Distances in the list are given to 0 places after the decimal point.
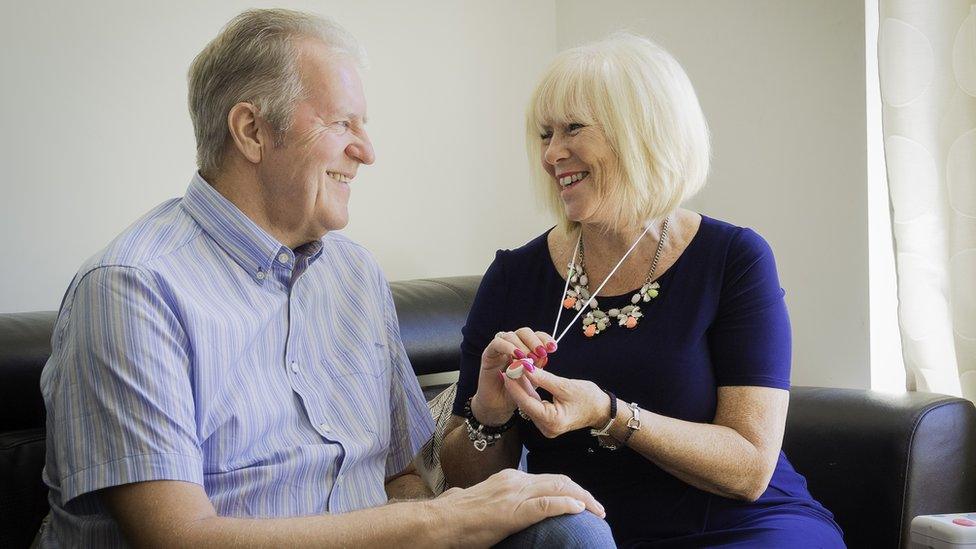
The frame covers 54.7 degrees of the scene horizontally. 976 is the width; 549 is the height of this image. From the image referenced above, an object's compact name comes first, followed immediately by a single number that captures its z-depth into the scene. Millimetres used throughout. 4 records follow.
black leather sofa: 1599
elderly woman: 1501
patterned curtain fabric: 1966
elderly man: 1188
